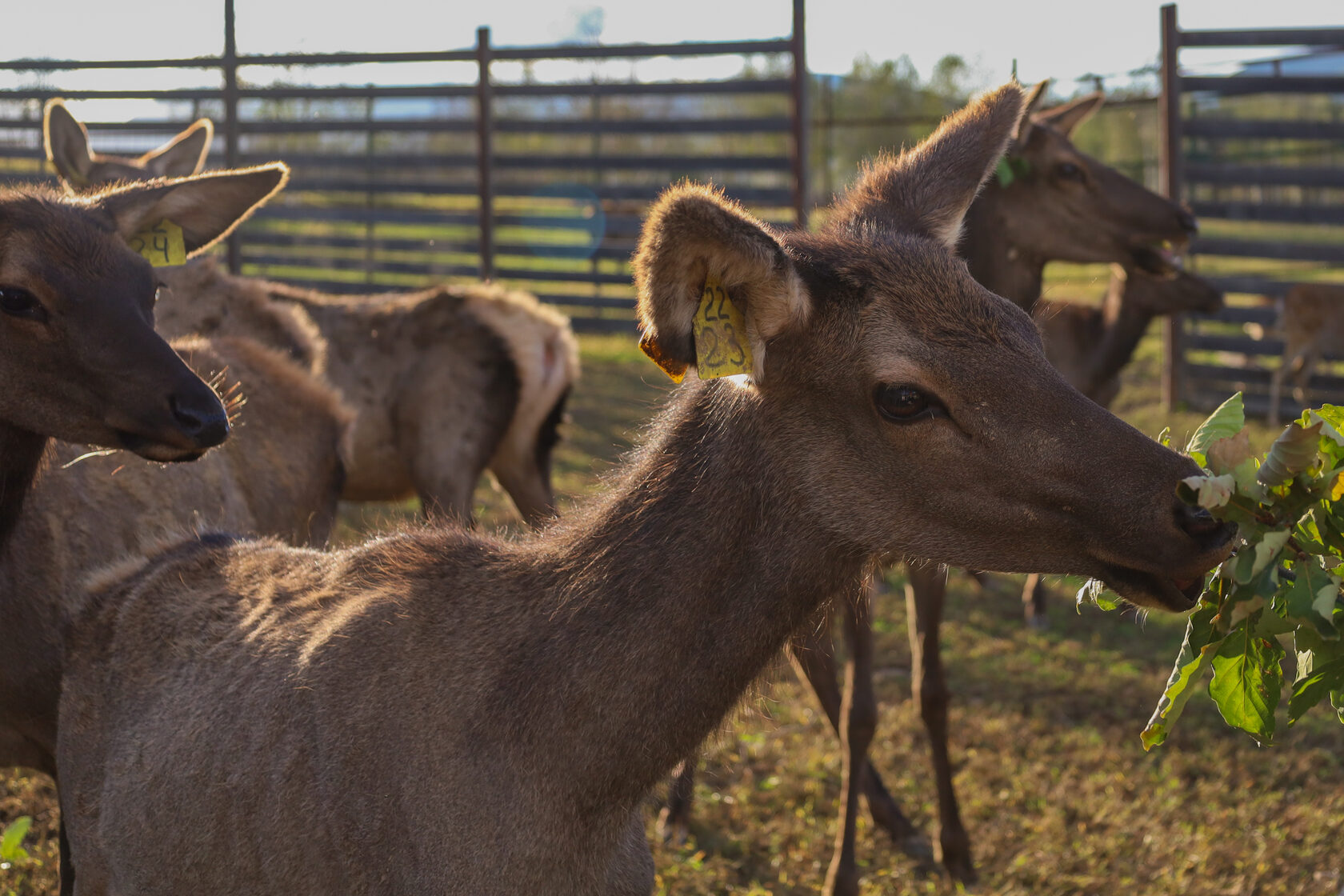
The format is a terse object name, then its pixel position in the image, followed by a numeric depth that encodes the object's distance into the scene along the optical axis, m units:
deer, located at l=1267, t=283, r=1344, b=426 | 12.25
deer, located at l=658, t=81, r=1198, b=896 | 4.82
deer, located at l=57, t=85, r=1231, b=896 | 2.43
